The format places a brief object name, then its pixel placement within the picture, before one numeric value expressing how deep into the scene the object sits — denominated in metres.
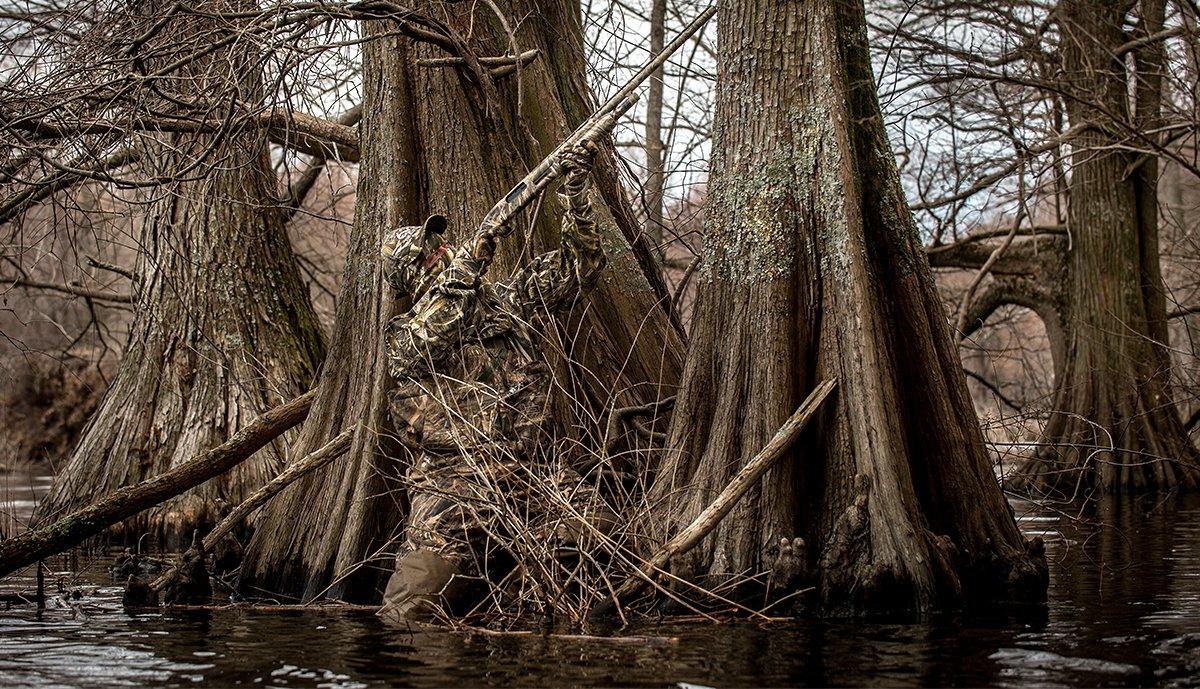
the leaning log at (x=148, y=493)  7.04
